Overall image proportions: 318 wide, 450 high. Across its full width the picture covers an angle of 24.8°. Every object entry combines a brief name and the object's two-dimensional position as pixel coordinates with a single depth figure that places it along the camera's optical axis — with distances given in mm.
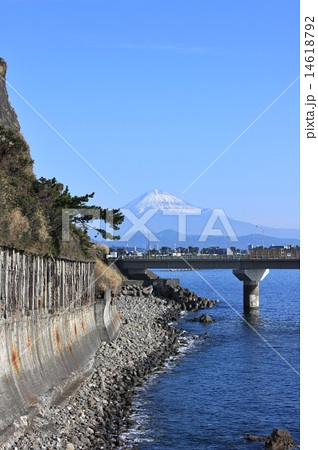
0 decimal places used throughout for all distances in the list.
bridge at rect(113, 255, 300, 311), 91625
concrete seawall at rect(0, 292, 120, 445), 24281
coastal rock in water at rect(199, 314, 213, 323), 75312
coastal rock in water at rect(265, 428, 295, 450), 27875
